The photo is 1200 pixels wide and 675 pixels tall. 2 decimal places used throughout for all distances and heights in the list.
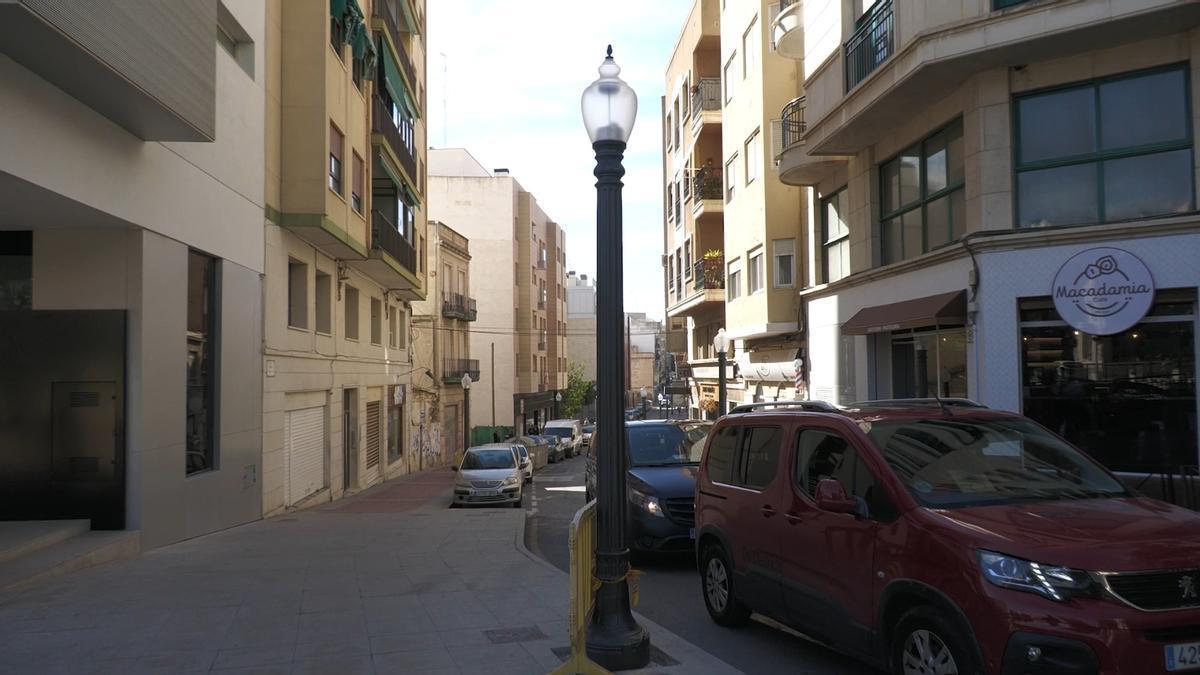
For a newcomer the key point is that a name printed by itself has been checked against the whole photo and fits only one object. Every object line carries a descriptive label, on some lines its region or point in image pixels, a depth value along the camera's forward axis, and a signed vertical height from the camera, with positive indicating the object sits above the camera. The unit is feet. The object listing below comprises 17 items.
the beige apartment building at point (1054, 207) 35.78 +7.24
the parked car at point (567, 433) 150.82 -10.57
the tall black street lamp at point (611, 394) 18.58 -0.45
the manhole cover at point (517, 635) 21.51 -6.58
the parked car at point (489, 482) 65.21 -8.19
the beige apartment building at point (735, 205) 72.95 +16.53
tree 253.85 -6.01
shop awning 41.16 +2.80
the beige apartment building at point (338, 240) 54.44 +9.74
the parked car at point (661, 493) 32.60 -4.62
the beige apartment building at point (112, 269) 27.78 +4.47
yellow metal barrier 17.48 -4.63
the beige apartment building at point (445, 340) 138.00 +5.79
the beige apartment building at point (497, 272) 193.98 +23.18
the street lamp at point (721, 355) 63.52 +1.22
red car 13.75 -3.26
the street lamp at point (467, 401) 116.26 -3.67
